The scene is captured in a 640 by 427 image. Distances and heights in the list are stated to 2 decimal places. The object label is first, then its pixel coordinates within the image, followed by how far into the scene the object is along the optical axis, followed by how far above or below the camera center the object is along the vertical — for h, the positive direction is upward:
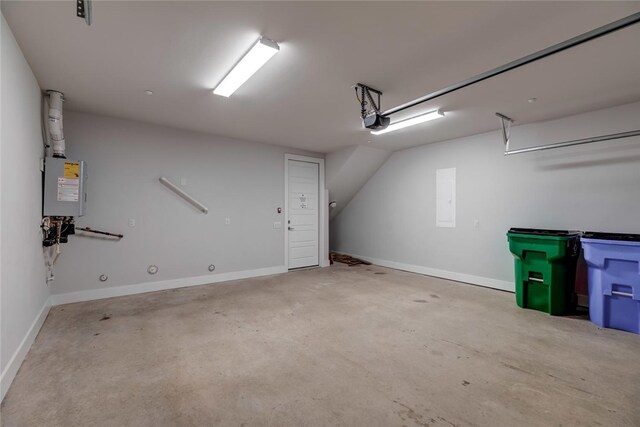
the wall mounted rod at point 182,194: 4.57 +0.36
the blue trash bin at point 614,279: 2.98 -0.66
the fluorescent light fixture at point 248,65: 2.29 +1.38
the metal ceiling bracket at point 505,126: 4.07 +1.36
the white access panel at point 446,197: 5.27 +0.36
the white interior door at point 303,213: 6.11 +0.06
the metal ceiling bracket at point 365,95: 3.10 +1.39
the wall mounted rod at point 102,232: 3.97 -0.24
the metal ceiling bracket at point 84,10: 1.84 +1.36
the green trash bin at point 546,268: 3.50 -0.65
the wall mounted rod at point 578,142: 3.20 +0.94
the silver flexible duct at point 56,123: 3.28 +1.07
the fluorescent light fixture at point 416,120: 3.85 +1.39
